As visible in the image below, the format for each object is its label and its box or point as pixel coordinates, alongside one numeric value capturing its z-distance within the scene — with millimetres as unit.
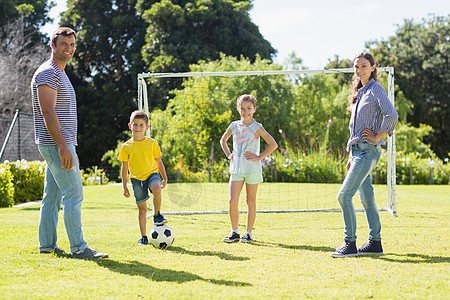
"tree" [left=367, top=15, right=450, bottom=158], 30141
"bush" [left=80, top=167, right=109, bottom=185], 17600
